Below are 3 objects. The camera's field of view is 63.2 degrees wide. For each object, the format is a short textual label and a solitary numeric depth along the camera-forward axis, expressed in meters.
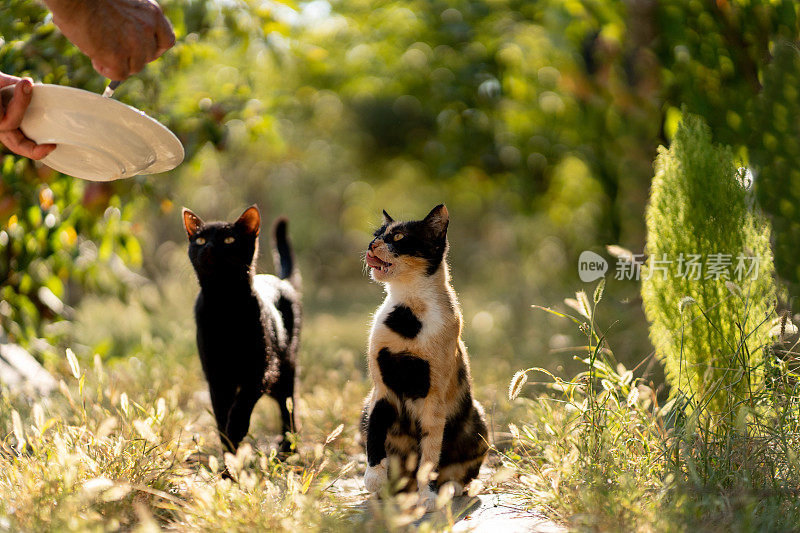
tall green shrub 2.41
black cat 2.46
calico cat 2.18
